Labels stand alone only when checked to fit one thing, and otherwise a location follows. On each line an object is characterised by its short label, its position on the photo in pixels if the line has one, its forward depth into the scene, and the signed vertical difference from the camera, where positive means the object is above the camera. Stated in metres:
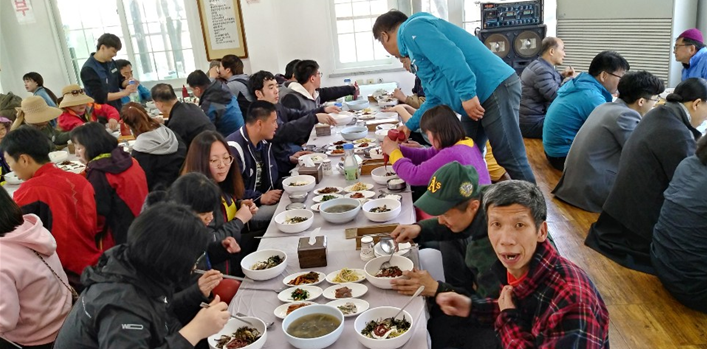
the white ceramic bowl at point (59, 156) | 4.57 -0.96
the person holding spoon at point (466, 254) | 2.06 -0.99
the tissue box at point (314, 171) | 3.44 -0.98
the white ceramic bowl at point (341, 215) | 2.72 -1.01
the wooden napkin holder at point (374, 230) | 2.51 -1.01
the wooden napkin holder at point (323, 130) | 4.83 -1.02
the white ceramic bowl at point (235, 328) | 1.82 -1.04
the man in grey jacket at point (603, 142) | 3.94 -1.19
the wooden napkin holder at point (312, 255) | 2.28 -0.99
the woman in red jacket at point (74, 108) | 5.12 -0.65
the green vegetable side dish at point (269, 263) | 2.32 -1.03
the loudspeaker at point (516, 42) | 6.96 -0.62
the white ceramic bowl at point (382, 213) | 2.71 -1.02
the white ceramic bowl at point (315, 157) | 3.88 -1.03
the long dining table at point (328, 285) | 1.83 -1.06
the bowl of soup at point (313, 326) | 1.73 -1.04
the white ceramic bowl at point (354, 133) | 4.53 -1.01
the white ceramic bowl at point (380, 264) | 2.18 -1.03
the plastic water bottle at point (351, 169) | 3.38 -0.97
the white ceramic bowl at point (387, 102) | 5.99 -1.05
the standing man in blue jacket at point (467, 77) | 3.33 -0.49
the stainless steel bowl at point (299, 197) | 3.12 -1.03
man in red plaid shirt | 1.44 -0.81
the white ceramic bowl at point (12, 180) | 3.97 -0.96
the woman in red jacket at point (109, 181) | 3.05 -0.81
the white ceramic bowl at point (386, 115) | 5.41 -1.07
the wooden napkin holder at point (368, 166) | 3.51 -1.00
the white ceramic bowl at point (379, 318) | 1.70 -1.04
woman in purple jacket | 2.91 -0.79
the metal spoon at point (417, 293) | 1.94 -1.04
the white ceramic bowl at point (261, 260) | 2.21 -1.02
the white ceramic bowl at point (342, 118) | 5.11 -0.99
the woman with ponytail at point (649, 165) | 3.21 -1.11
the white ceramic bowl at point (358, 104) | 5.96 -1.03
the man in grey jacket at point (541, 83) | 6.00 -1.02
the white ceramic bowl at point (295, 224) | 2.67 -1.02
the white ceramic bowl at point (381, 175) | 3.29 -1.02
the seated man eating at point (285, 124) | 4.38 -0.91
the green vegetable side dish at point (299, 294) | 2.07 -1.05
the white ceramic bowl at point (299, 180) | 3.20 -1.00
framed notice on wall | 7.12 -0.06
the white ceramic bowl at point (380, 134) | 4.43 -1.02
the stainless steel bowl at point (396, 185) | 3.15 -1.02
